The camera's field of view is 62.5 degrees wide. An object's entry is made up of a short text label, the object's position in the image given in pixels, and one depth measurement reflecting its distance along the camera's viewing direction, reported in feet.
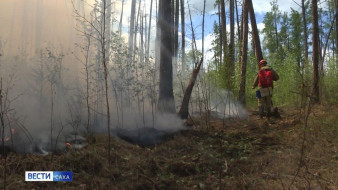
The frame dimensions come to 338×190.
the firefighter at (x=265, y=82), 26.37
